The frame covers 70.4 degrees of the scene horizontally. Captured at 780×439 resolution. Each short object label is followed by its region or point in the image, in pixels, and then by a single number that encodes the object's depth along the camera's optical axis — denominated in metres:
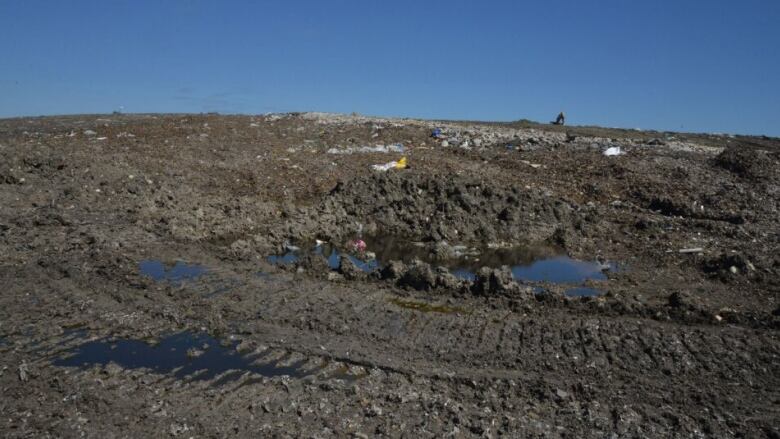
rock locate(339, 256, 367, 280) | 7.18
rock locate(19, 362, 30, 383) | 4.36
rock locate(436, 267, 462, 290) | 6.78
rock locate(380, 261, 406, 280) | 7.07
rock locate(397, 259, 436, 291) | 6.81
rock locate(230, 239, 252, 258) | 7.95
